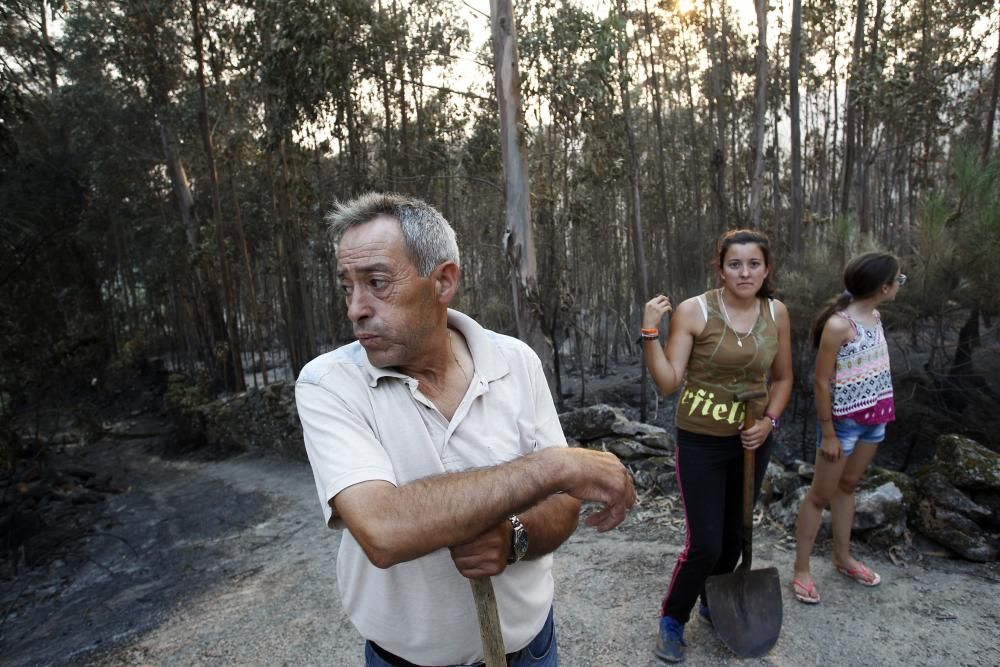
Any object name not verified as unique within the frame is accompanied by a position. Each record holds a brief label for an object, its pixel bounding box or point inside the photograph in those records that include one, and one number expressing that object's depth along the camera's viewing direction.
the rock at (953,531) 3.34
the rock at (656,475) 4.75
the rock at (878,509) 3.51
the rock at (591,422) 5.72
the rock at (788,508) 3.85
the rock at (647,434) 5.35
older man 1.08
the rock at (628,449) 5.25
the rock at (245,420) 9.18
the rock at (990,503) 3.50
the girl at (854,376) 2.74
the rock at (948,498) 3.49
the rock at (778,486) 4.13
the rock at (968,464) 3.61
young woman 2.38
